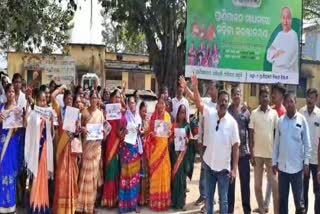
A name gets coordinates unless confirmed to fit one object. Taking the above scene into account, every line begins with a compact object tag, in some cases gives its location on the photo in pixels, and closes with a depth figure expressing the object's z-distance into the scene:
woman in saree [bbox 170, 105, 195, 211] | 8.30
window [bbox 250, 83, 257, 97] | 34.71
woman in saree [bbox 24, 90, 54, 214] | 7.20
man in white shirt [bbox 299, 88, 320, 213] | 7.55
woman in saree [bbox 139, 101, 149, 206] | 8.19
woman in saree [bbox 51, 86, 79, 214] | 7.37
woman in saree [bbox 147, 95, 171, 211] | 8.16
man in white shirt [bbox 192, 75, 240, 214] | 6.88
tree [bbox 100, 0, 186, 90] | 13.60
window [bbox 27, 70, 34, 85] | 29.92
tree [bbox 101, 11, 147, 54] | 15.30
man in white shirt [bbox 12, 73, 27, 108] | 7.46
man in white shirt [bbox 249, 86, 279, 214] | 7.86
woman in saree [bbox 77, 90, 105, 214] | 7.62
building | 29.41
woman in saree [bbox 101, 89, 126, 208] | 7.95
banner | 11.15
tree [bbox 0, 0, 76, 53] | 12.90
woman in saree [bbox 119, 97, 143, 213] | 7.93
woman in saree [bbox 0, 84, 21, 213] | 7.12
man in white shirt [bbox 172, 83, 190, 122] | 9.34
